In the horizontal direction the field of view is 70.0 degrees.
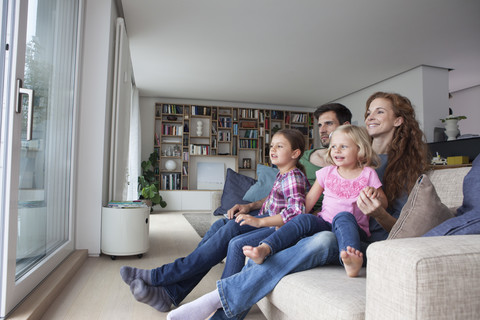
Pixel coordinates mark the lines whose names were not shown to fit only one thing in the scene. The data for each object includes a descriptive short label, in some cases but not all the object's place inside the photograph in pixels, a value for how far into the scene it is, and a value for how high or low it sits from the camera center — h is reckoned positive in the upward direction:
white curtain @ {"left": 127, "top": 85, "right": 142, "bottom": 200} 6.34 +0.41
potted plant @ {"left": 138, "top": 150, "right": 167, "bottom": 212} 6.41 -0.27
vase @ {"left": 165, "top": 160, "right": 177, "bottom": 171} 7.64 +0.14
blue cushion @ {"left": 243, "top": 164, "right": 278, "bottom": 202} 2.69 -0.10
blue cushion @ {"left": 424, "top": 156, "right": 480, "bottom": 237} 1.00 -0.12
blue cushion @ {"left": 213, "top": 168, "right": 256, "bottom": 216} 2.91 -0.16
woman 1.27 -0.15
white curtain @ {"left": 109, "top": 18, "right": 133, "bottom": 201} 3.32 +0.54
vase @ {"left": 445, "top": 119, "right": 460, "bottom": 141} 4.89 +0.66
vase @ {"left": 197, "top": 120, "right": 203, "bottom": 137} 7.91 +1.01
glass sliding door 1.48 +0.16
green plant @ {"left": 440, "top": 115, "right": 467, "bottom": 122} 4.82 +0.82
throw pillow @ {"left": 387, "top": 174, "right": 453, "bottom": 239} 1.09 -0.12
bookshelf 7.79 +0.89
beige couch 0.76 -0.25
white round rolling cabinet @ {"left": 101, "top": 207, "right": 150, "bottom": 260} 2.83 -0.51
